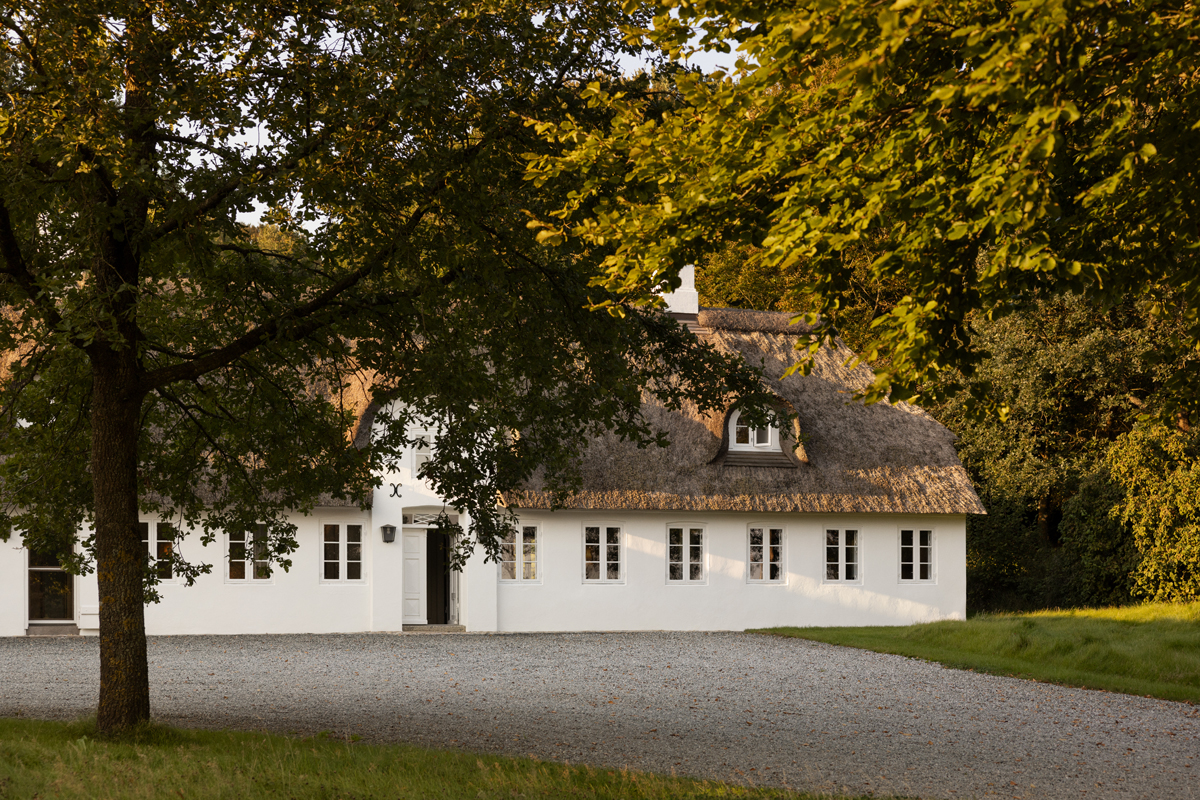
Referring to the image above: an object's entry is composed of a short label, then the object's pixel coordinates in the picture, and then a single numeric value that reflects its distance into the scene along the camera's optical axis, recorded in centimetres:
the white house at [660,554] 1998
